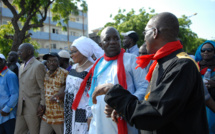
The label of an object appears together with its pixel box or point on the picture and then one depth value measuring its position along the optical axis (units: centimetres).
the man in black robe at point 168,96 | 130
